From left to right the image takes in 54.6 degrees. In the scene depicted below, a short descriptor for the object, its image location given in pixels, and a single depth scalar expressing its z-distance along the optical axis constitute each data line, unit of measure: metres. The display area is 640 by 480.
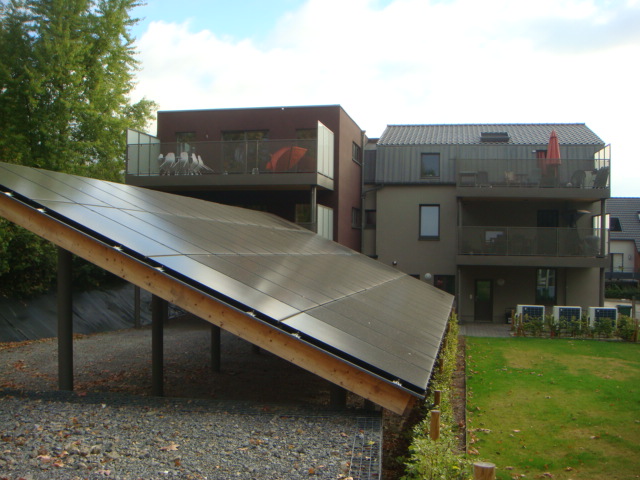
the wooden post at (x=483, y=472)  4.24
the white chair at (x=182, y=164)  21.58
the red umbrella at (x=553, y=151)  24.67
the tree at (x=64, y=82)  27.67
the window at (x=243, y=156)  21.11
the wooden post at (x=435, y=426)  5.95
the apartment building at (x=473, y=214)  24.97
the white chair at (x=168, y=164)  21.75
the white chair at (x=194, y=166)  21.58
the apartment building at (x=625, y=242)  45.53
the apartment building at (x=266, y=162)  21.08
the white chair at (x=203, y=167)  21.45
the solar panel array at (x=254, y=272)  6.96
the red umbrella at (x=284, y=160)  21.03
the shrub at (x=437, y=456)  5.18
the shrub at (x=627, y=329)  22.03
